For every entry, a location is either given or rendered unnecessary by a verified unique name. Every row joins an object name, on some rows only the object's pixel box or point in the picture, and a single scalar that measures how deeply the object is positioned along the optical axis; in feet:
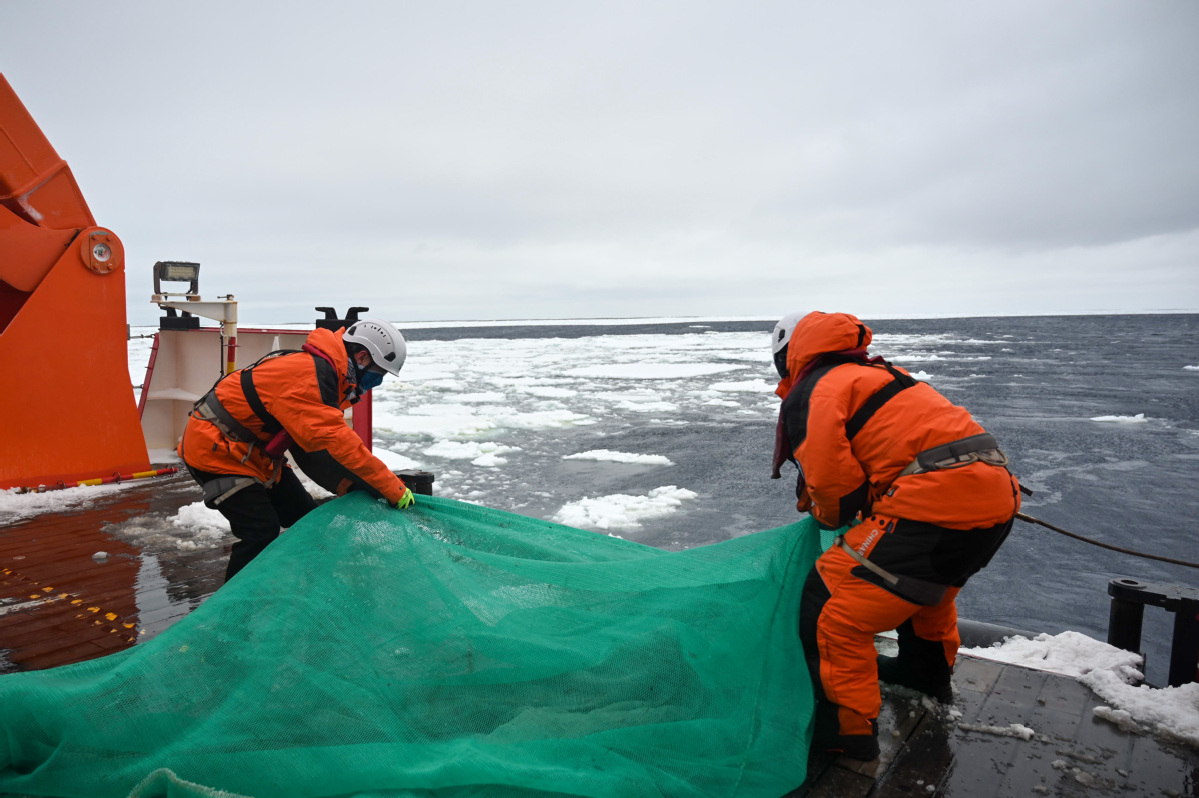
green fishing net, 5.69
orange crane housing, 15.70
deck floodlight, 17.81
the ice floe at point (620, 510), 23.79
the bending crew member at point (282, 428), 8.80
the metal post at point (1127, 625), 9.87
